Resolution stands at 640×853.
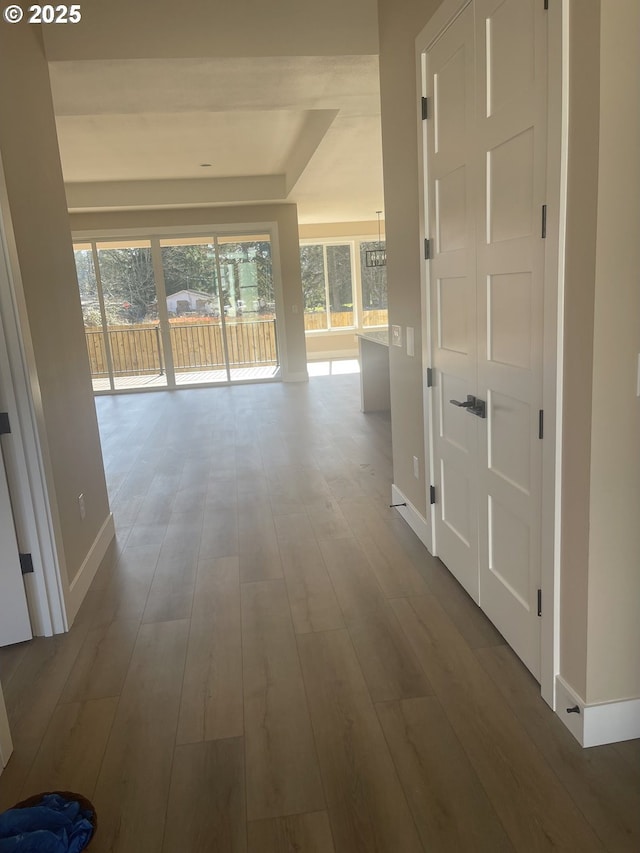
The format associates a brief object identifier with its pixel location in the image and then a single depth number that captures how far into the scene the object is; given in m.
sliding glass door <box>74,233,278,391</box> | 9.04
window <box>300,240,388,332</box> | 12.41
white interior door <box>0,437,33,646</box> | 2.47
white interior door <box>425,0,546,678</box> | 1.89
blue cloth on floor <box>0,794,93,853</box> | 1.50
